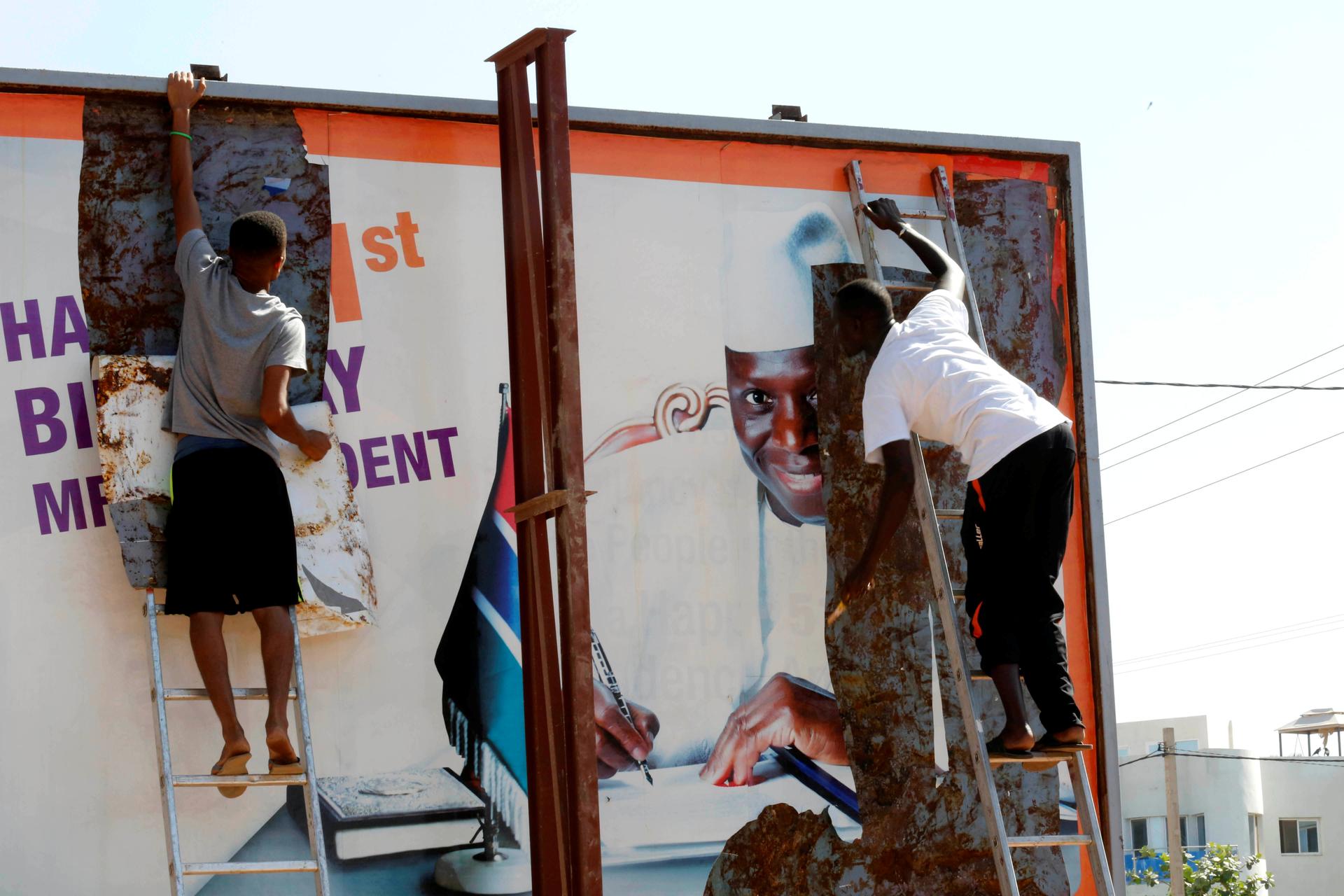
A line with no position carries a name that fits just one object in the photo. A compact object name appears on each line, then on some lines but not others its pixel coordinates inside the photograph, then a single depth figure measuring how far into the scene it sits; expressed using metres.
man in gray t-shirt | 8.85
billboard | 9.25
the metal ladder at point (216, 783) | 8.09
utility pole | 37.44
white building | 68.25
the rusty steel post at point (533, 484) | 9.25
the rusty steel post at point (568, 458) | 8.99
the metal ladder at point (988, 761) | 9.37
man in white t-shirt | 9.37
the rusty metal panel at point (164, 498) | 9.13
